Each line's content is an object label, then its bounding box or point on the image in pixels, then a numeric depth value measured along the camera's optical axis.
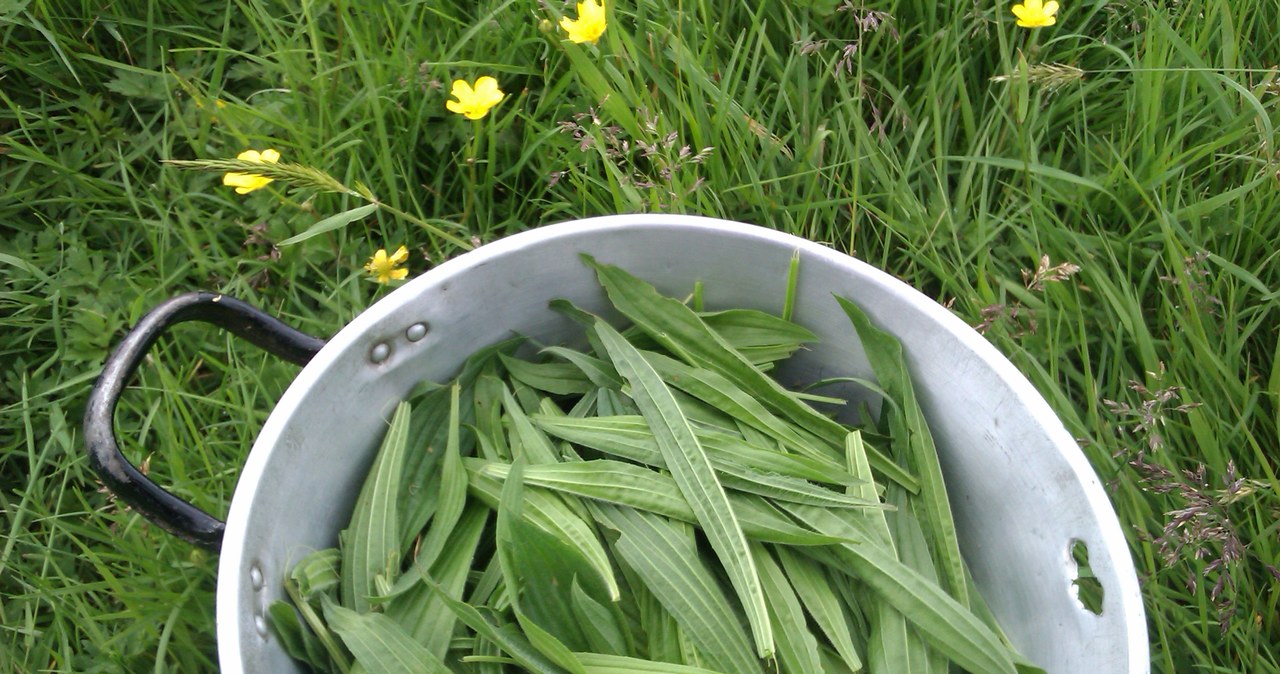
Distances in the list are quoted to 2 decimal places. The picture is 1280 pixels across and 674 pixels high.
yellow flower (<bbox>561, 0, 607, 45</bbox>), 0.45
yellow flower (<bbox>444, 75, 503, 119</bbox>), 0.46
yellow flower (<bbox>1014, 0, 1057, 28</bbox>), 0.46
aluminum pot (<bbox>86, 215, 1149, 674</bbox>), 0.34
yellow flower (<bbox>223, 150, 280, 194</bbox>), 0.42
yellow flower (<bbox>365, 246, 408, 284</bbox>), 0.44
